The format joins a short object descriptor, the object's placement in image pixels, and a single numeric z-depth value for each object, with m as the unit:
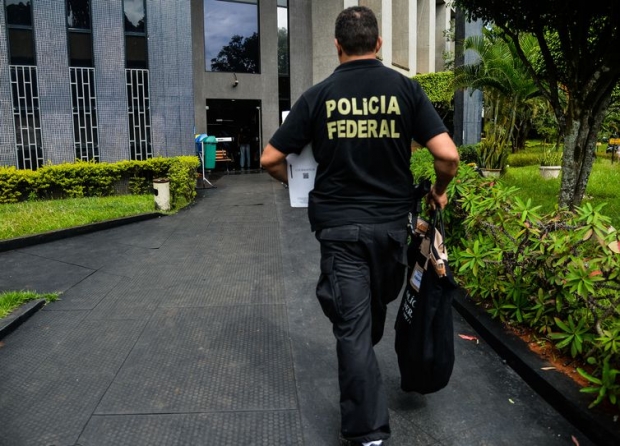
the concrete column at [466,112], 14.17
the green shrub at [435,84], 21.92
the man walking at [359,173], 2.65
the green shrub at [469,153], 13.41
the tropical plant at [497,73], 12.34
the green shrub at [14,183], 11.10
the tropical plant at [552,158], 13.76
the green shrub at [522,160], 19.28
